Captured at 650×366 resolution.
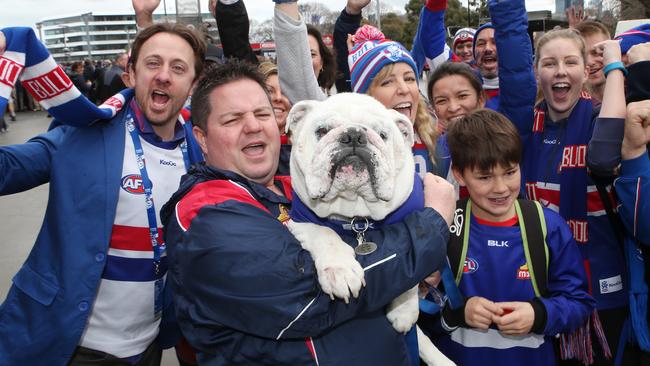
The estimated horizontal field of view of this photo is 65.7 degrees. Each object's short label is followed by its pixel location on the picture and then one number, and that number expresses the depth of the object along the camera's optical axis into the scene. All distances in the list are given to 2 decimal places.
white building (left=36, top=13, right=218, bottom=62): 150.88
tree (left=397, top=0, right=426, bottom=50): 43.38
